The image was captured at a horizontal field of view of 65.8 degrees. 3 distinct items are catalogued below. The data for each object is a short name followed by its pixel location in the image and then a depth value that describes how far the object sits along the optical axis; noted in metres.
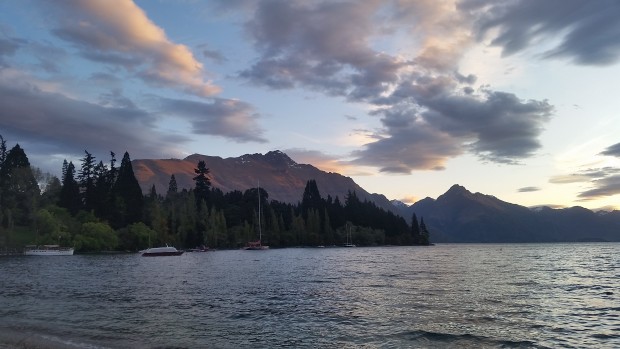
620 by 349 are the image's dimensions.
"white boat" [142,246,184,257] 177.38
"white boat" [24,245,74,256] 182.12
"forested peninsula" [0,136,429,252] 191.50
